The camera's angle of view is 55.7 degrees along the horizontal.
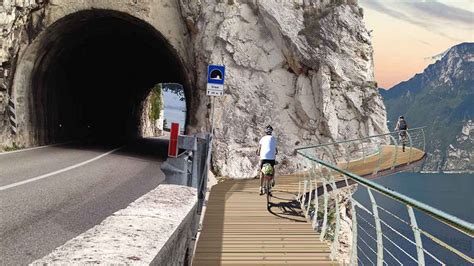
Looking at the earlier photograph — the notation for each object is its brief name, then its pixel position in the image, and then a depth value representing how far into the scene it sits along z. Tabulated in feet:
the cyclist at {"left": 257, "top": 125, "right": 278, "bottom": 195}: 37.47
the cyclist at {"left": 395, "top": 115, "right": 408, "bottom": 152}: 69.44
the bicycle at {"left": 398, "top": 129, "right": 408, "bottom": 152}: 68.39
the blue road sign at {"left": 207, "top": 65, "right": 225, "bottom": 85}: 43.54
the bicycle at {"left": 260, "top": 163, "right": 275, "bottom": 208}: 37.14
